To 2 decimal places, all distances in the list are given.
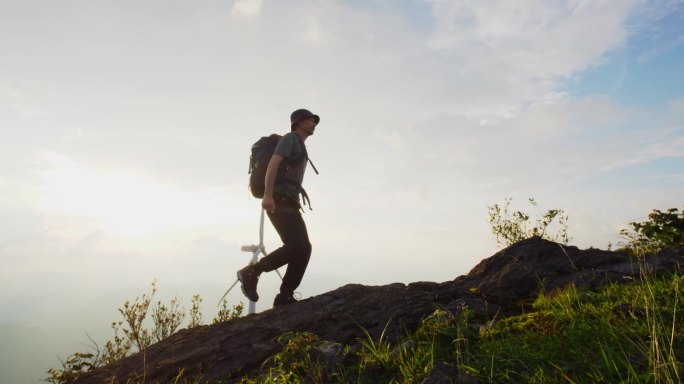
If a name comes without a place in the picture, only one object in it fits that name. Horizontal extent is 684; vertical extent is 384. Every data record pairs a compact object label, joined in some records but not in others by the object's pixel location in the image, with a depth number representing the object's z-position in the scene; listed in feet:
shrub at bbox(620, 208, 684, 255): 24.20
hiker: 20.94
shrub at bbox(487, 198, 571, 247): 33.88
